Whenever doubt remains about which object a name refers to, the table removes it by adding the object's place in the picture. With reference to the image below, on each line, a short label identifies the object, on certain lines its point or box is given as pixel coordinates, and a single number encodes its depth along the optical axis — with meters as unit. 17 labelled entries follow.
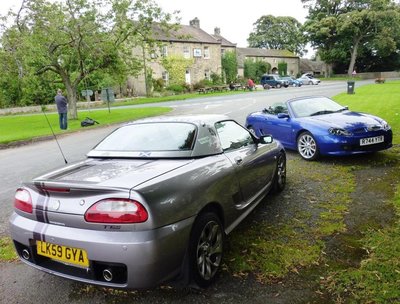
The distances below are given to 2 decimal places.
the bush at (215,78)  50.62
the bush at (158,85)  42.16
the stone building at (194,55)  44.66
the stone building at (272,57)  61.12
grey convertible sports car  2.53
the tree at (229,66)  53.75
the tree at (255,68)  59.74
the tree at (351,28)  54.59
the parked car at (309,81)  48.03
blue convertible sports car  6.78
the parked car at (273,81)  46.03
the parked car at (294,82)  46.78
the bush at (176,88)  43.28
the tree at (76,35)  17.42
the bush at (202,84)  46.38
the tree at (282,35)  88.31
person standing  16.19
